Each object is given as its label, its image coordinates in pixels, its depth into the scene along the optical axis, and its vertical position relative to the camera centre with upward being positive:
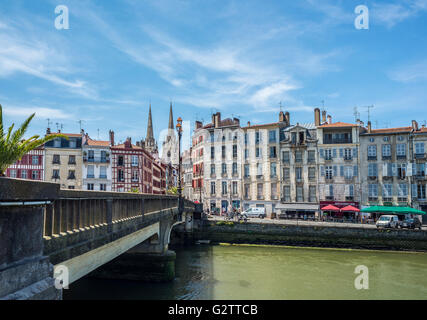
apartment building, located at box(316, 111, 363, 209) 45.38 +2.76
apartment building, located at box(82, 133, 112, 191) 47.73 +2.92
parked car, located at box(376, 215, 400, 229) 34.78 -3.46
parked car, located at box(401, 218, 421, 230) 34.31 -3.62
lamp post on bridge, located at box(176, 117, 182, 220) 20.59 +3.35
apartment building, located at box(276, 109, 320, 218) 46.94 +1.86
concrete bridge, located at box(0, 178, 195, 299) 4.74 -0.87
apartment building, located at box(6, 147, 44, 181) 45.18 +2.83
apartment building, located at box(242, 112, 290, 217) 49.44 +2.89
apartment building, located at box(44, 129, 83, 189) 46.34 +3.38
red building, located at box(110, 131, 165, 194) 49.44 +2.96
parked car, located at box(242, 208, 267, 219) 46.44 -3.28
